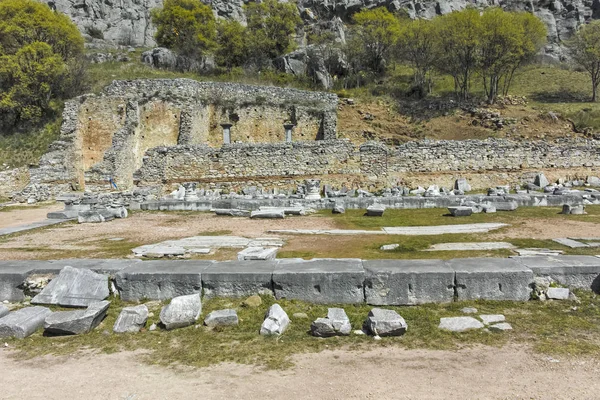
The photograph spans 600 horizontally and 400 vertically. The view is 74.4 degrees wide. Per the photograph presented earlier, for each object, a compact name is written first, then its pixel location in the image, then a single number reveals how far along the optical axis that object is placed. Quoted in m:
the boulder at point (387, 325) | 4.61
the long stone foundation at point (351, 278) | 5.64
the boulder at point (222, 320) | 5.05
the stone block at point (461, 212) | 12.88
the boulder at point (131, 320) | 4.99
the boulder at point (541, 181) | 21.37
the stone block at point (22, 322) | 4.86
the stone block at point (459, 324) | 4.77
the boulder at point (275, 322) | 4.77
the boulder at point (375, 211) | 13.50
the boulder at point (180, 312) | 5.03
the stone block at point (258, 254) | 7.08
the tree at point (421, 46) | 36.47
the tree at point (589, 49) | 34.22
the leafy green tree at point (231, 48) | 44.44
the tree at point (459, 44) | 32.00
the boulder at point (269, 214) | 13.56
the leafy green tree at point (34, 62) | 28.22
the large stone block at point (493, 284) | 5.63
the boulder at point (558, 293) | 5.62
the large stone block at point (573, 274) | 5.85
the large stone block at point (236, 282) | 5.86
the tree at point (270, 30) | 44.97
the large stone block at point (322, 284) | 5.69
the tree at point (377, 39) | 42.09
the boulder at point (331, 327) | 4.66
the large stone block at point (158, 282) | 5.92
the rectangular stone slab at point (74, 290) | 5.70
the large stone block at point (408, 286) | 5.62
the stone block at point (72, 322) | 4.87
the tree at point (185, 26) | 47.19
